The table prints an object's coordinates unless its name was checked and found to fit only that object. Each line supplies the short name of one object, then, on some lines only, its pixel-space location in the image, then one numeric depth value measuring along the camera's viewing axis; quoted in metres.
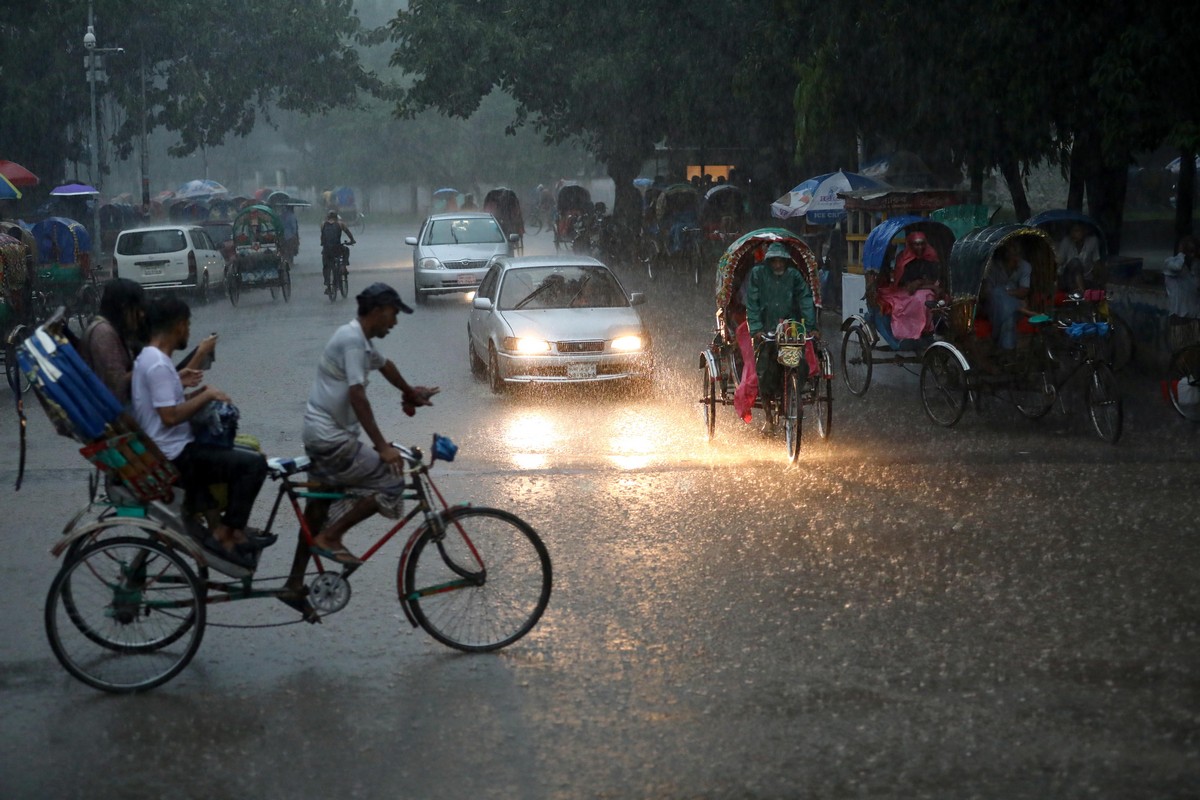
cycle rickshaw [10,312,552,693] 5.89
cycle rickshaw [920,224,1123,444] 11.99
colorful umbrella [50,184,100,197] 42.72
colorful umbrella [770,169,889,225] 25.23
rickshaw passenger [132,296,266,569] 6.00
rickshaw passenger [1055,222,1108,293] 15.69
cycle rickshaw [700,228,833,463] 11.32
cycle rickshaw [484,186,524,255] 46.00
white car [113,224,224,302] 29.47
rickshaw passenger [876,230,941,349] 14.62
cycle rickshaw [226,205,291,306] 29.69
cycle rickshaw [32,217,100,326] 26.81
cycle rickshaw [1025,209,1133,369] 16.36
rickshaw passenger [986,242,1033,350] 13.16
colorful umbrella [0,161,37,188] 36.59
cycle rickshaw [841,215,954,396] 14.85
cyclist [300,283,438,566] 6.23
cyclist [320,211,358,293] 28.95
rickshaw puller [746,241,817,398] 11.96
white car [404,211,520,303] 28.28
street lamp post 41.10
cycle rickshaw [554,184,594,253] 50.56
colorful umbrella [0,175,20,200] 27.55
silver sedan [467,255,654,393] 15.15
